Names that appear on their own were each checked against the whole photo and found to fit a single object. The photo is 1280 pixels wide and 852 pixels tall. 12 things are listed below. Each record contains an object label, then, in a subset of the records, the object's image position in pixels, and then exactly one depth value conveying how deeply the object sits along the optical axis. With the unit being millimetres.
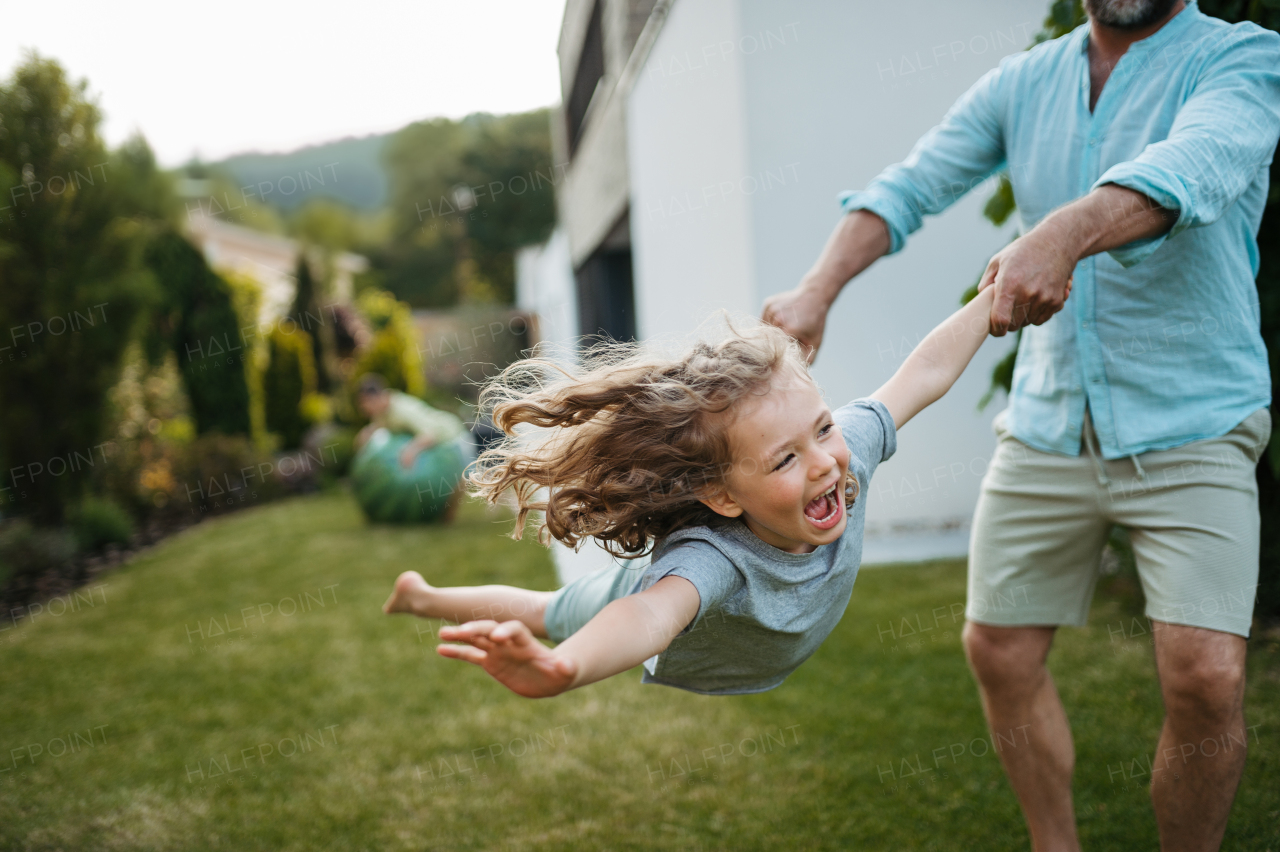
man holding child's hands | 1560
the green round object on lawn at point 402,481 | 8445
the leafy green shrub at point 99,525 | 7953
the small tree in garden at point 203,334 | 12031
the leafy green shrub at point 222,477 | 10492
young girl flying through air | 1612
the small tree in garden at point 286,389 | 14484
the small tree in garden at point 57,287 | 7348
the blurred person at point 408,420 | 8492
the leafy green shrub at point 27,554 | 6831
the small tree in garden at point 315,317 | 18562
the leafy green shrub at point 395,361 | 14484
